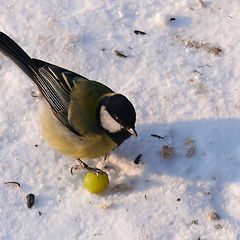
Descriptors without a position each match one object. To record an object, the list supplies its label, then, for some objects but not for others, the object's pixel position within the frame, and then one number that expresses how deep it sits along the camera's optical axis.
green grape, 6.34
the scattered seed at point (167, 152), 6.80
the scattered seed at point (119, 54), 8.06
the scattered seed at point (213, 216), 6.16
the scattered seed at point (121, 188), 6.54
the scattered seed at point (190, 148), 6.81
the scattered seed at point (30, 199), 6.41
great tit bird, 6.03
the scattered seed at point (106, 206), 6.34
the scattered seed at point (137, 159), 6.80
